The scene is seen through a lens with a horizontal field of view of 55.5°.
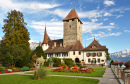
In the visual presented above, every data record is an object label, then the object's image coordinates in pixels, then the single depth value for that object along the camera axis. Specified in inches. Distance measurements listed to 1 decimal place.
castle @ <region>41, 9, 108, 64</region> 1786.4
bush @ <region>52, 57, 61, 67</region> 1587.1
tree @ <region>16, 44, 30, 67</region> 1144.2
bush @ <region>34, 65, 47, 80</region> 531.4
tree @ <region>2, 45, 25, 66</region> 1005.2
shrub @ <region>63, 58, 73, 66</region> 1644.9
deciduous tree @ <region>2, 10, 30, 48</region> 1381.6
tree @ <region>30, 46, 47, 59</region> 1344.0
